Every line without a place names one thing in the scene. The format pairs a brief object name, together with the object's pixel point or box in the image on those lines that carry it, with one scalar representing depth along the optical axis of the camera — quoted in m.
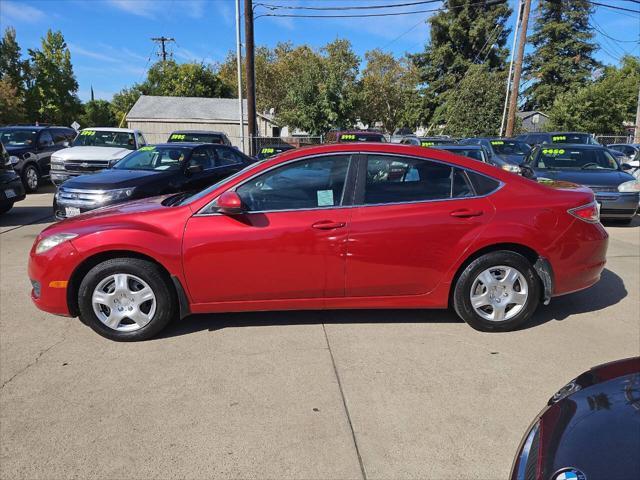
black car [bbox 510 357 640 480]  1.48
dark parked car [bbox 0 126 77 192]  13.47
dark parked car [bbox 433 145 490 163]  10.90
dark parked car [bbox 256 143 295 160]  12.90
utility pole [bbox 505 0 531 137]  23.62
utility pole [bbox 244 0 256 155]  18.00
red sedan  3.83
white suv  11.72
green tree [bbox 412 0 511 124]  43.31
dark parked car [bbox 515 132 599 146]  18.06
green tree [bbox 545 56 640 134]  29.98
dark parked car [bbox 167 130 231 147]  15.09
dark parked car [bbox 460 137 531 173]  14.52
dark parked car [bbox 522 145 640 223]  8.98
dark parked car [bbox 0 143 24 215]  8.91
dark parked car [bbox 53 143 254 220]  7.33
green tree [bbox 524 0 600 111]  45.03
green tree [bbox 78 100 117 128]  60.69
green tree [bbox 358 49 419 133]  48.25
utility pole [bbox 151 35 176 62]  60.31
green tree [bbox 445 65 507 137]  31.61
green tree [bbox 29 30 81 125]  45.19
